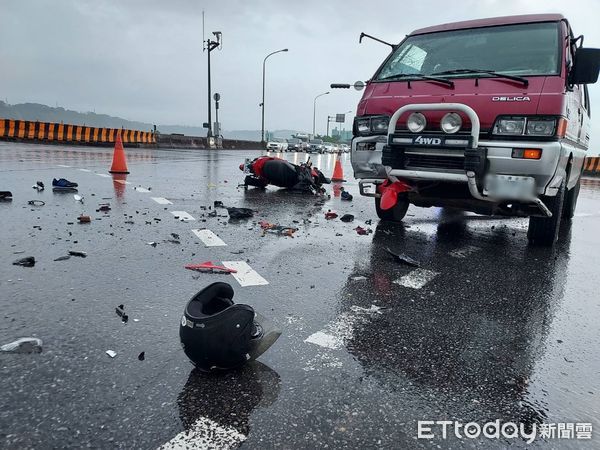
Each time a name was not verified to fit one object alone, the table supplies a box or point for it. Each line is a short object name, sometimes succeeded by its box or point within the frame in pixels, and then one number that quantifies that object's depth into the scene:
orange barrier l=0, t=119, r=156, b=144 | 24.69
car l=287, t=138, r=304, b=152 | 55.78
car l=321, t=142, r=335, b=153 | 61.14
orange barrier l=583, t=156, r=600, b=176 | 23.70
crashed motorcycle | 8.71
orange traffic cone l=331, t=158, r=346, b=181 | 12.35
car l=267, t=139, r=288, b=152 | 52.38
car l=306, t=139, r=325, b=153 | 57.00
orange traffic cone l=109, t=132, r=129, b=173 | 10.73
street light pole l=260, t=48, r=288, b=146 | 50.49
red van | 4.24
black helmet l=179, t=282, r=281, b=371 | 1.99
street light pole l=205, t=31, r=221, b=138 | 34.50
